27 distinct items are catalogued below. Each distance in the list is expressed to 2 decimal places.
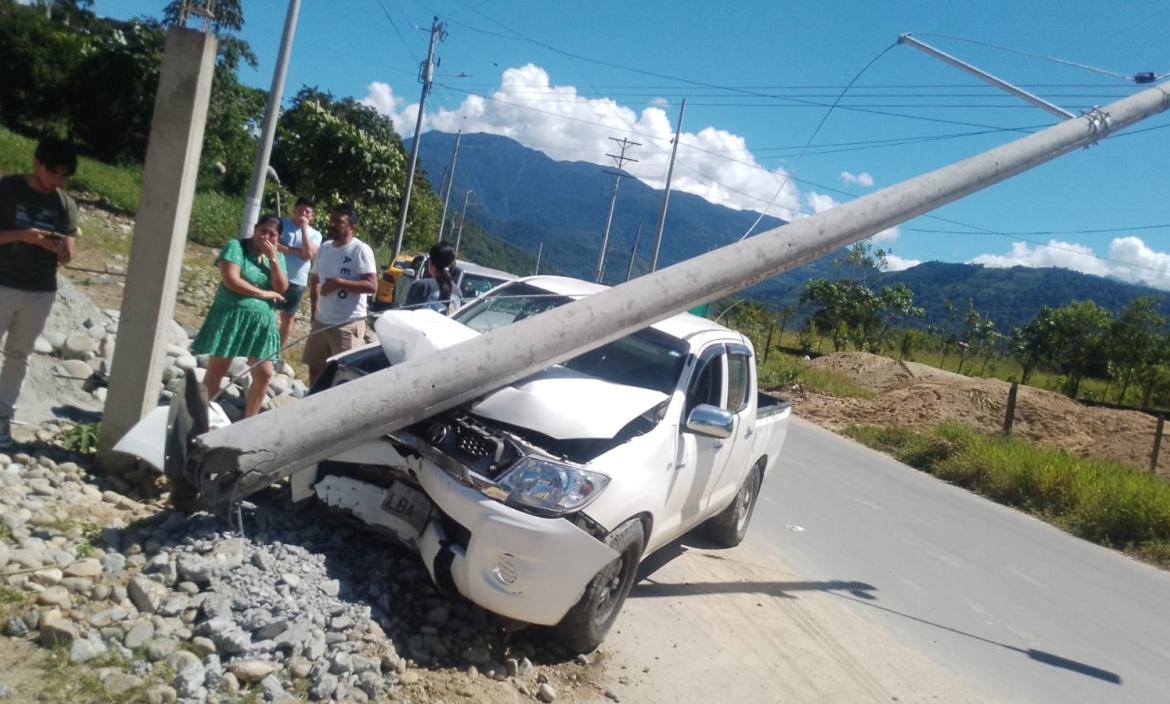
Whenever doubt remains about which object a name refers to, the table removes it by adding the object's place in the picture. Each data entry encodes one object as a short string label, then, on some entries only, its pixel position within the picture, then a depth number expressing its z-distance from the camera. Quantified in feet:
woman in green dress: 18.19
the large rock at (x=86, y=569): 12.09
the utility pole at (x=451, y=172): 190.29
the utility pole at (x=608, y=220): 149.57
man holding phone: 15.75
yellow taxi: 59.67
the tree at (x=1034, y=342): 138.21
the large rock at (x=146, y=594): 11.77
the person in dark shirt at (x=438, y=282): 24.17
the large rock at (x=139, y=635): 11.07
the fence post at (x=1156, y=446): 50.78
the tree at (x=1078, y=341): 133.08
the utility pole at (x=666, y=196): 118.73
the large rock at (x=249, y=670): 11.02
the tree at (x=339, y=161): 74.02
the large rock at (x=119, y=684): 10.20
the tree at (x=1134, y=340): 125.18
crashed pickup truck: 12.71
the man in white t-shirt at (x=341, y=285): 22.97
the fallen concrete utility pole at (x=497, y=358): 12.46
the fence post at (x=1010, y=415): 60.44
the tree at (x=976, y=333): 145.85
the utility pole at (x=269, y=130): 38.70
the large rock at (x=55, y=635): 10.81
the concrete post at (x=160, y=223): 16.06
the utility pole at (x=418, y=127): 98.58
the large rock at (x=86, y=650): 10.65
